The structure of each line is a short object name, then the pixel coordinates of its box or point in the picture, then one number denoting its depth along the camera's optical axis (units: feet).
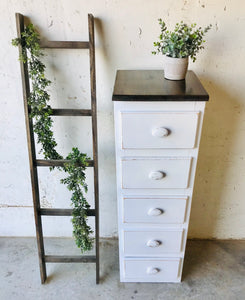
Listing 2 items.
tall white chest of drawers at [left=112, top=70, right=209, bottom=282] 4.17
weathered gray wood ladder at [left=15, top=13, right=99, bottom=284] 4.62
